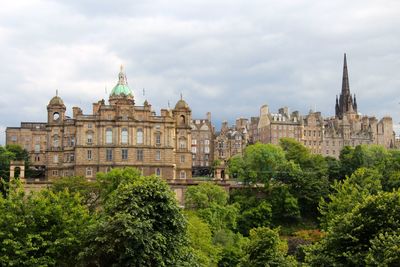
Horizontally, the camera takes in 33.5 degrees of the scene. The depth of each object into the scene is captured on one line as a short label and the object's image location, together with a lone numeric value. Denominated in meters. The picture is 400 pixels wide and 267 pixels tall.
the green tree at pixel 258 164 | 91.00
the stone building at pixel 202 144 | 137.25
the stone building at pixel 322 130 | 144.62
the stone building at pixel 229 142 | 138.75
